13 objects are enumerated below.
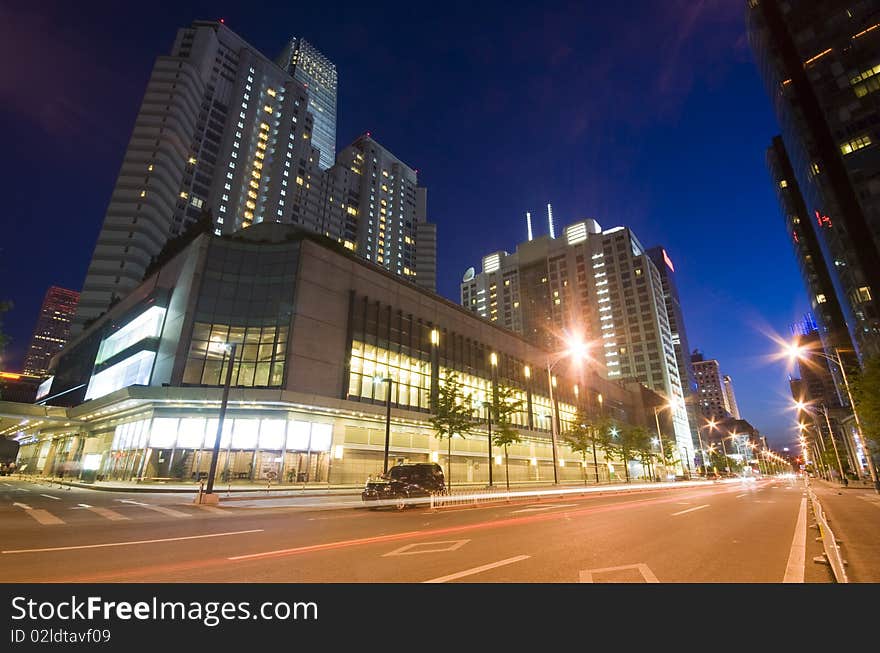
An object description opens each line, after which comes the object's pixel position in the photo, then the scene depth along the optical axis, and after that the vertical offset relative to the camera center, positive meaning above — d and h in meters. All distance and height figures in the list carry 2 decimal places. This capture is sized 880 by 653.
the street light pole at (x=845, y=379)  31.22 +6.44
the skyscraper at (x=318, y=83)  174.88 +160.87
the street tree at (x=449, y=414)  38.91 +4.78
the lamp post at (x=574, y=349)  31.39 +8.83
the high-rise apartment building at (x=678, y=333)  156.75 +52.60
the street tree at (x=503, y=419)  41.00 +4.68
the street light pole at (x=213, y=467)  20.44 -0.03
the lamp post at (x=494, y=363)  57.93 +14.08
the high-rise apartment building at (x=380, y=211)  139.00 +86.21
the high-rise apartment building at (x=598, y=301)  142.38 +61.50
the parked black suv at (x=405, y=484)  20.95 -0.85
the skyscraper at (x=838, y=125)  61.00 +52.84
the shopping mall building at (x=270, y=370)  36.47 +9.68
